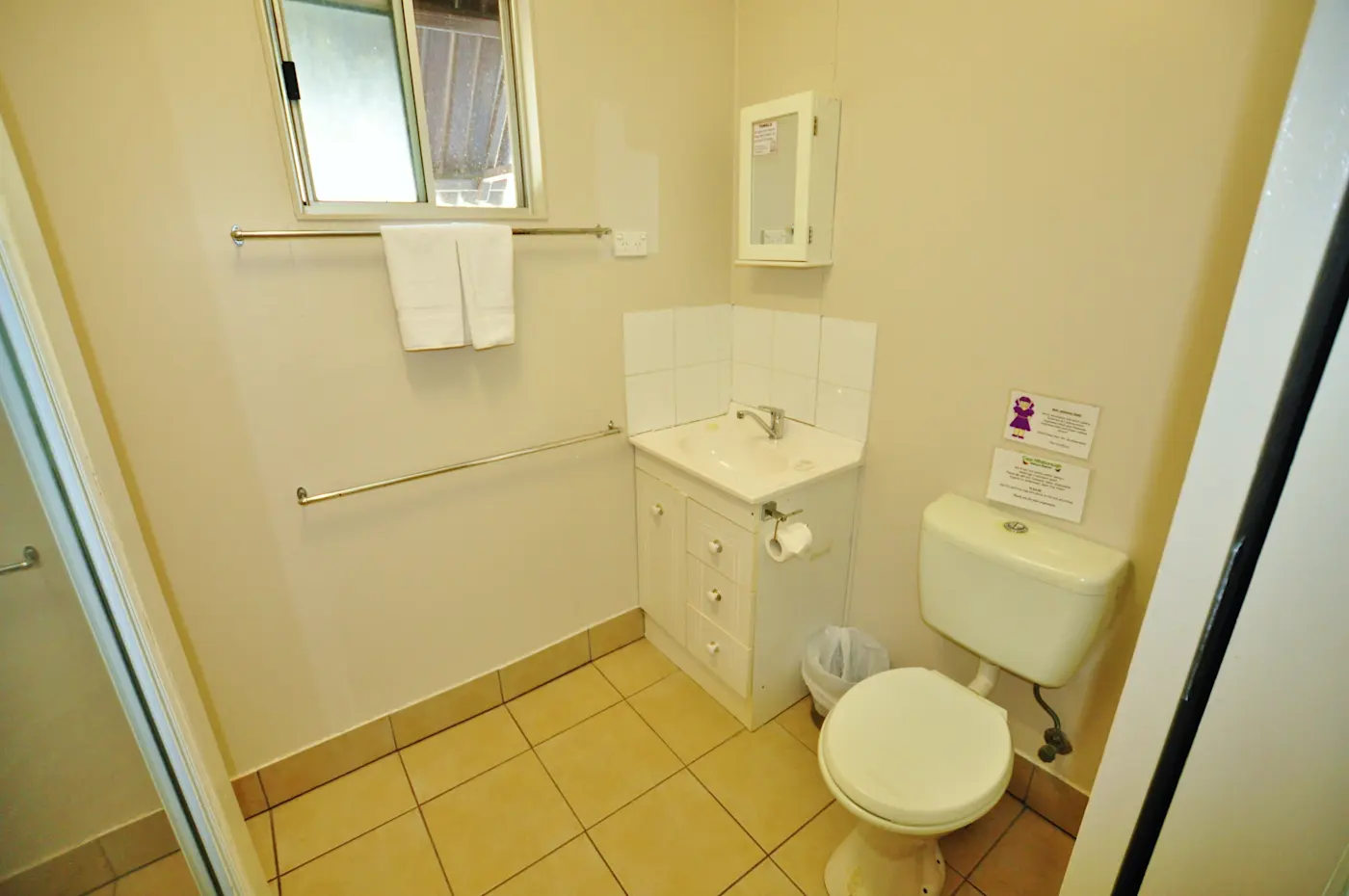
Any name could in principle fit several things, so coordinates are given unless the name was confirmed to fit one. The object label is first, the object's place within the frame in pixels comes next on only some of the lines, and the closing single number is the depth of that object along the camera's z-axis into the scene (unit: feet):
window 4.48
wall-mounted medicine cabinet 5.14
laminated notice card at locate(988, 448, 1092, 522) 4.40
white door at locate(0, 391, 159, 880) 3.52
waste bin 5.97
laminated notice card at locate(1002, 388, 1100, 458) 4.27
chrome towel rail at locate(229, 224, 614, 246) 4.07
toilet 3.80
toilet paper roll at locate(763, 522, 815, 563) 5.00
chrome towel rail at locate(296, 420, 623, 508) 4.79
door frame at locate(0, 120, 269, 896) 2.35
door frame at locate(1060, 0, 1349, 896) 1.36
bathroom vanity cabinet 5.40
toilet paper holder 5.15
